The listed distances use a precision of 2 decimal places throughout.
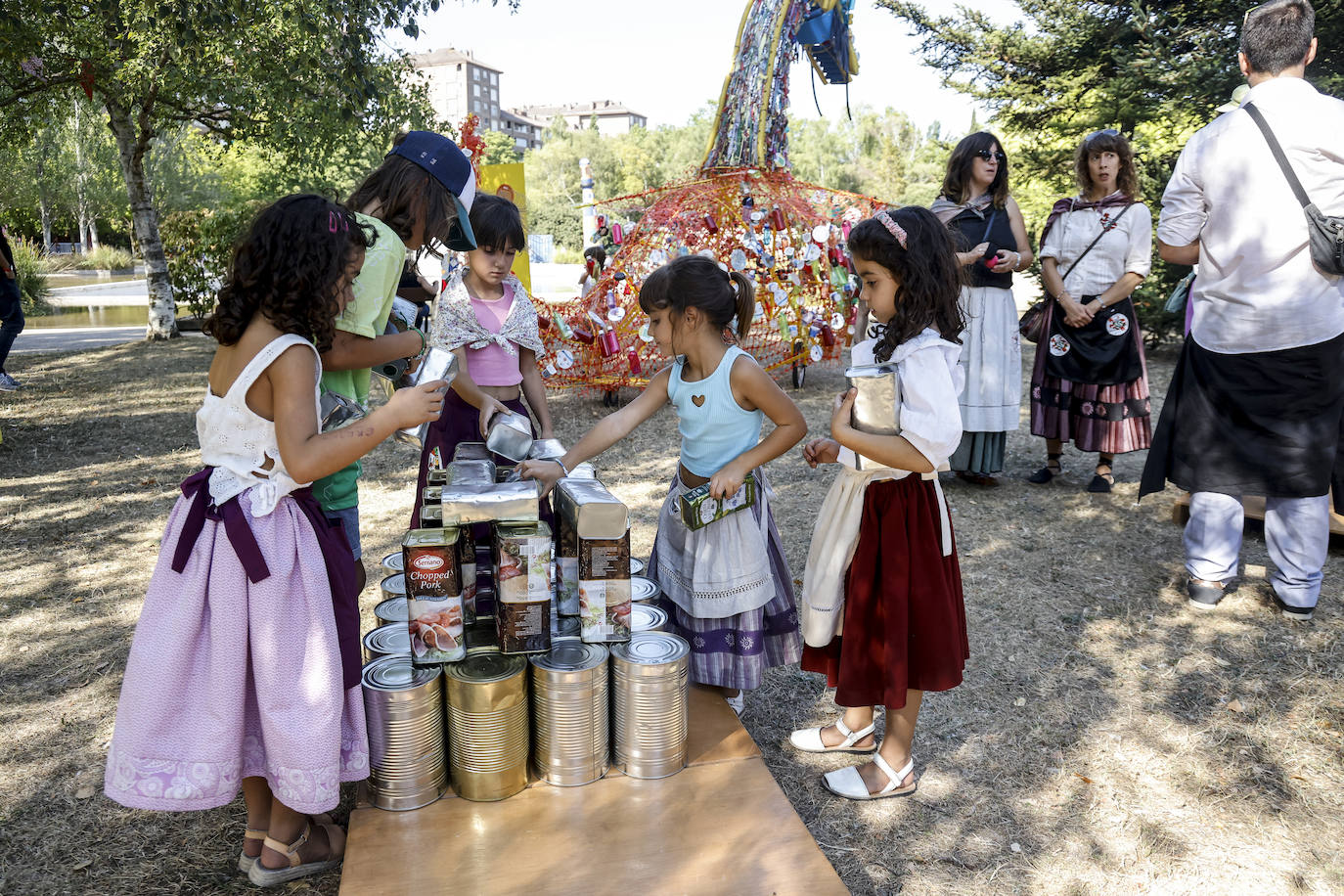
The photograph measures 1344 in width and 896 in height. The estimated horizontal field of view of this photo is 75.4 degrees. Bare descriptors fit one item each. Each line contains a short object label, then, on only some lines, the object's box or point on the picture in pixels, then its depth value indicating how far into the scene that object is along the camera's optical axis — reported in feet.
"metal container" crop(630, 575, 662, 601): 8.37
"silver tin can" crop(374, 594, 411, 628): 8.18
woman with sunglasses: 15.44
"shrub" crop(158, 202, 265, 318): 43.39
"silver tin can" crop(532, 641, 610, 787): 6.86
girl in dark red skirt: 7.38
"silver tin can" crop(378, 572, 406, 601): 8.56
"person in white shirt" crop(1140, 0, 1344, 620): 10.44
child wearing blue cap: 7.25
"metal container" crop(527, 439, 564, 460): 8.14
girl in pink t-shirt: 10.53
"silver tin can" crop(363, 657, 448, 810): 6.61
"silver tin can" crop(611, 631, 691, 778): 7.11
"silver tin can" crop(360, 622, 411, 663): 7.46
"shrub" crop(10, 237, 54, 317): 53.98
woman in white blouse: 15.53
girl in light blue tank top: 8.42
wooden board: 6.00
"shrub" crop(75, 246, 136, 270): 106.42
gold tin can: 6.72
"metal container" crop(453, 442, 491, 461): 8.49
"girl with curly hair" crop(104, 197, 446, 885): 6.20
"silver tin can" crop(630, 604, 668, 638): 7.98
